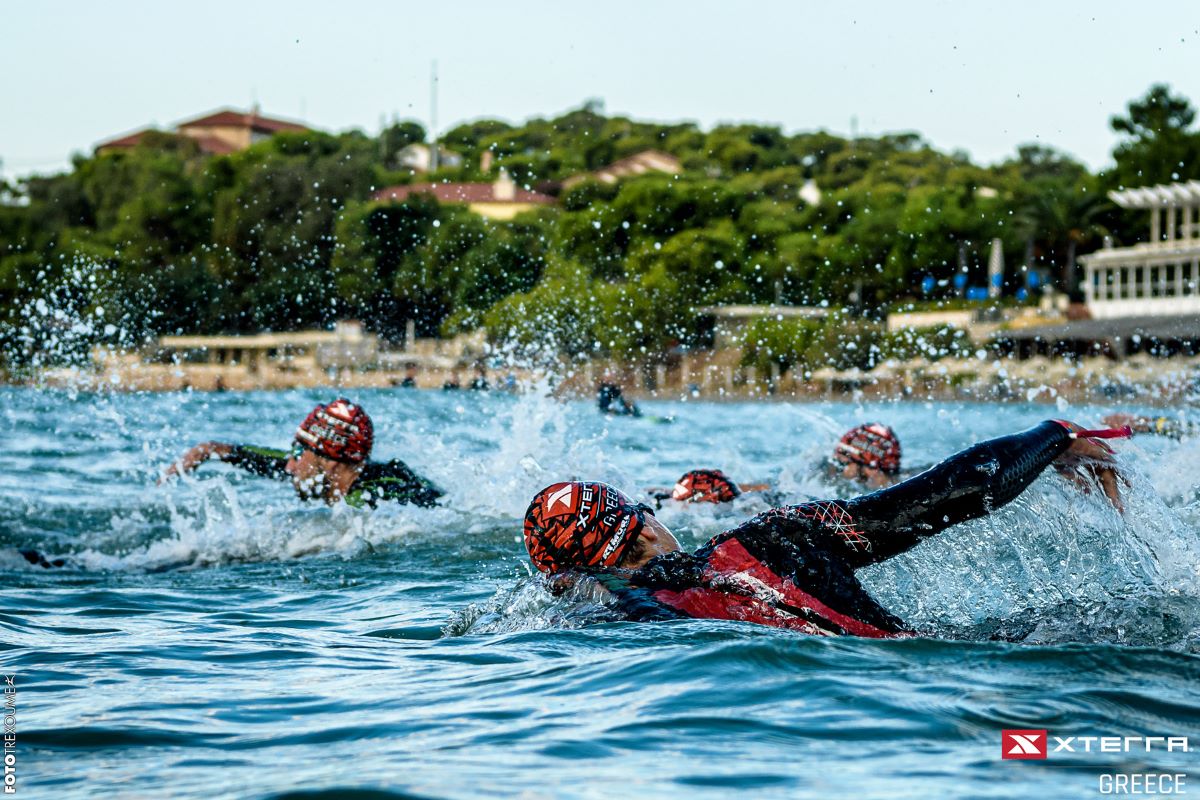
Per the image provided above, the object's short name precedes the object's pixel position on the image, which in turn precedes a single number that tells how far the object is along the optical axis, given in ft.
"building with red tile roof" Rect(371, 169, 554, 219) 326.85
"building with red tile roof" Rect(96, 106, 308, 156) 493.36
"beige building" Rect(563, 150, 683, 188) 379.84
